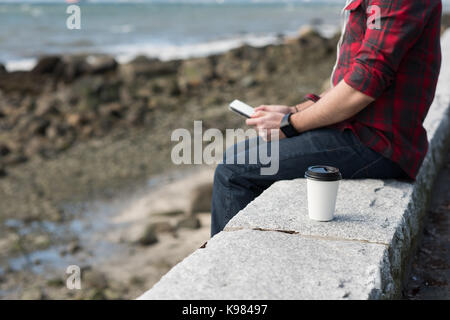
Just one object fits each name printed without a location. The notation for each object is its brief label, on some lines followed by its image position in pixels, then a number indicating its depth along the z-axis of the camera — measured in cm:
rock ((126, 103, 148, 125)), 945
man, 206
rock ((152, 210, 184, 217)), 549
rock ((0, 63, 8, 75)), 1492
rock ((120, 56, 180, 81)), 1336
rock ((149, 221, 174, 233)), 507
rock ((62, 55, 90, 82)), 1411
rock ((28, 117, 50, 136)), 900
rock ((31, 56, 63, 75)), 1455
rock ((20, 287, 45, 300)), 422
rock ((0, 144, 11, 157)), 809
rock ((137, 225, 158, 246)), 491
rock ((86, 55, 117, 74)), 1452
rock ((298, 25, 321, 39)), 1859
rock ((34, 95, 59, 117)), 1015
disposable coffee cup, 195
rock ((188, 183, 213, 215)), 541
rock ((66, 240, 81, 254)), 497
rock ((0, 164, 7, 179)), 730
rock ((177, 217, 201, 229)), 506
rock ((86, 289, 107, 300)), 408
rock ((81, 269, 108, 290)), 429
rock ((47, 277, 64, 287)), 438
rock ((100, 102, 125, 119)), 972
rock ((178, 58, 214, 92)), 1218
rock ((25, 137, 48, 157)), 816
